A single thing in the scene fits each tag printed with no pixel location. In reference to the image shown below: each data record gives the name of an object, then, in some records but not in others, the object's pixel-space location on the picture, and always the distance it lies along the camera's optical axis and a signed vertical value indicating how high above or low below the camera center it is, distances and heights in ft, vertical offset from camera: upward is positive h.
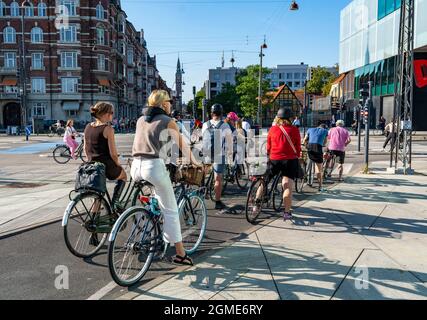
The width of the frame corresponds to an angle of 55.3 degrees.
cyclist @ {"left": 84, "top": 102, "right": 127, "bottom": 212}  15.99 -0.48
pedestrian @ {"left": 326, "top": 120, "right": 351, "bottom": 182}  35.22 -1.02
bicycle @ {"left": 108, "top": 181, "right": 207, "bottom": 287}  12.77 -3.79
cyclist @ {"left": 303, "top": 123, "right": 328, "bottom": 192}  30.31 -1.17
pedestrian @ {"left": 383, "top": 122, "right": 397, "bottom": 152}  41.14 -0.58
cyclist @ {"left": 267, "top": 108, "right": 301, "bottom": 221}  21.01 -1.23
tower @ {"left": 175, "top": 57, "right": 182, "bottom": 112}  139.13 +13.17
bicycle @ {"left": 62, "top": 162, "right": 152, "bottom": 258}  15.33 -3.54
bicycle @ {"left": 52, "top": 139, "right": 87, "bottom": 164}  50.55 -3.25
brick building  162.09 +28.60
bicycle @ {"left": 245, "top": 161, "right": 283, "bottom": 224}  21.22 -3.50
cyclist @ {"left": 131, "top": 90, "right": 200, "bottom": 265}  13.50 -0.80
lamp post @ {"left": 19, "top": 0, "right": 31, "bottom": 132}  115.34 +13.13
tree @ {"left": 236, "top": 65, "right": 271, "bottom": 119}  237.04 +22.29
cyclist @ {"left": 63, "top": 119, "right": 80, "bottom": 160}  49.52 -1.22
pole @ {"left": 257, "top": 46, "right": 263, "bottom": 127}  122.85 +7.15
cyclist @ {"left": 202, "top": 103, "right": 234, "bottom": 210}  24.73 -0.79
